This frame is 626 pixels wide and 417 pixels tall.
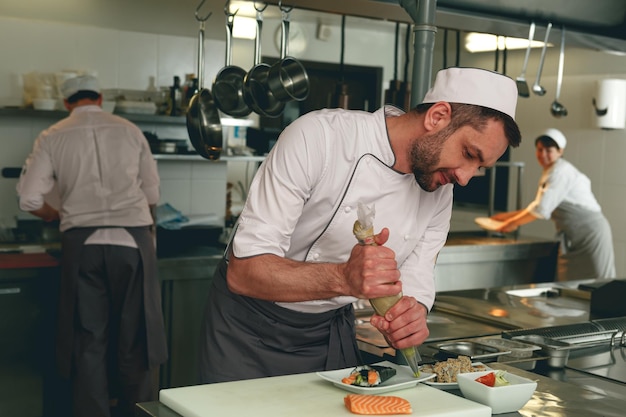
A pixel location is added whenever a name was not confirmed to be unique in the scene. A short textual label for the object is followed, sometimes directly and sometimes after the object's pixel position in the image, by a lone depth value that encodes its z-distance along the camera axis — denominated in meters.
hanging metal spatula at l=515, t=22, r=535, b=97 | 3.69
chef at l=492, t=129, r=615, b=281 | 5.85
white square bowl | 1.58
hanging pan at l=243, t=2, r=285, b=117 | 3.42
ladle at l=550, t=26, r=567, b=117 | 4.76
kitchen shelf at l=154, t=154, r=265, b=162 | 4.83
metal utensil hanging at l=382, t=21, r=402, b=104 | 4.05
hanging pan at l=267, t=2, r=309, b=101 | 3.41
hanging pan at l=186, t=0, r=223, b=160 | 3.48
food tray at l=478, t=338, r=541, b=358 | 2.17
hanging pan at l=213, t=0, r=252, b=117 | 3.59
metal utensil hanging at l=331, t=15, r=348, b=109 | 3.66
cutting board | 1.46
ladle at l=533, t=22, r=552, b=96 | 3.10
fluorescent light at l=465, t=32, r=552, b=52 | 6.66
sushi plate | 1.58
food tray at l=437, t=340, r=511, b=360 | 2.13
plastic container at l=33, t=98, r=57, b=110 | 4.73
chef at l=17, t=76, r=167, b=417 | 4.04
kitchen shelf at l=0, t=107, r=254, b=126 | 4.66
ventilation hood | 2.78
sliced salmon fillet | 1.45
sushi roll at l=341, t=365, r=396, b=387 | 1.62
